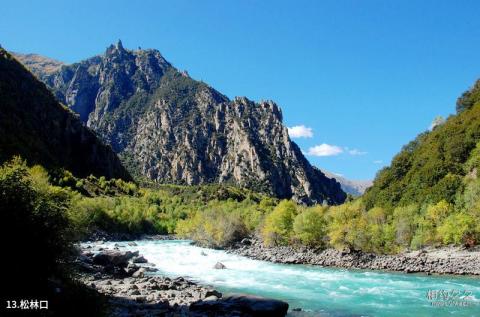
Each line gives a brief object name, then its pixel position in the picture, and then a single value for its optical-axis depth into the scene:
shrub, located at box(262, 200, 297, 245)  87.00
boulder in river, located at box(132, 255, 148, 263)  60.69
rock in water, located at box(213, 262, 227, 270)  58.54
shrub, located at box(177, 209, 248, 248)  96.12
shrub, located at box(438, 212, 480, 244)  67.81
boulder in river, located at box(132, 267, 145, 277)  44.97
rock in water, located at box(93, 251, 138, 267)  50.00
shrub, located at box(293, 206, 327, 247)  79.25
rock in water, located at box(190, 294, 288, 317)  30.03
